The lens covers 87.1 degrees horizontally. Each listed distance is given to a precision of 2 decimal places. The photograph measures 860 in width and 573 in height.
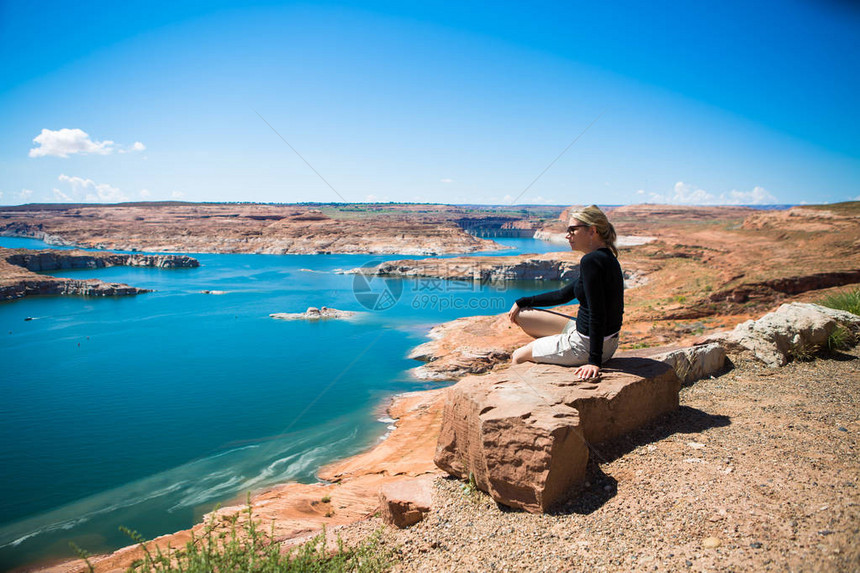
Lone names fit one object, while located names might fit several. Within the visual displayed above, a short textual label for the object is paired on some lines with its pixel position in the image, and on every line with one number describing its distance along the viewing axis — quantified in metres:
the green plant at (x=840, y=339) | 8.29
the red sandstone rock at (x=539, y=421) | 4.18
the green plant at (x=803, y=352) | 8.06
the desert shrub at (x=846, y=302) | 10.10
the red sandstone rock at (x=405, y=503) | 4.65
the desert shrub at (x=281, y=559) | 3.76
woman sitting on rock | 4.75
